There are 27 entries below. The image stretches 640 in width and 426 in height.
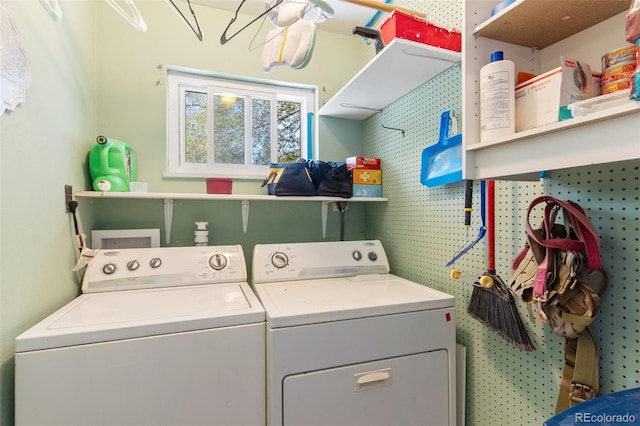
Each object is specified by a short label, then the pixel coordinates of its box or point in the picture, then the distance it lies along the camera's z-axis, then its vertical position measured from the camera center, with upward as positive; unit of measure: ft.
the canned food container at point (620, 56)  2.27 +1.23
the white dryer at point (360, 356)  3.46 -1.76
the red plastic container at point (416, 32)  4.10 +2.57
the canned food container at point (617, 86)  2.27 +1.00
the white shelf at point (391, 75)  4.25 +2.32
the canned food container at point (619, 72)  2.27 +1.11
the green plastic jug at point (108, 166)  4.86 +0.81
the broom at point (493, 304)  3.55 -1.13
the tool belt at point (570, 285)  2.69 -0.65
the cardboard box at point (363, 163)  6.52 +1.14
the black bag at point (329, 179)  6.11 +0.73
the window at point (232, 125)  6.43 +2.09
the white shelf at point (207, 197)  4.80 +0.31
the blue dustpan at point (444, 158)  4.46 +0.90
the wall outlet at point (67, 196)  4.26 +0.27
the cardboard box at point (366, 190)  6.42 +0.52
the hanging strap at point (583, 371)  2.85 -1.50
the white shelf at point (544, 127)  1.95 +0.95
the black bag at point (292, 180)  5.78 +0.67
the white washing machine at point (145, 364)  2.84 -1.53
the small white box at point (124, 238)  5.29 -0.44
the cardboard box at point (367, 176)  6.46 +0.83
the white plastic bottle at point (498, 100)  2.80 +1.08
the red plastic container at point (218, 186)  5.82 +0.56
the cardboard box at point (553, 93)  2.49 +1.05
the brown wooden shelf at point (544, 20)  2.64 +1.85
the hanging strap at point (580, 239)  2.72 -0.23
